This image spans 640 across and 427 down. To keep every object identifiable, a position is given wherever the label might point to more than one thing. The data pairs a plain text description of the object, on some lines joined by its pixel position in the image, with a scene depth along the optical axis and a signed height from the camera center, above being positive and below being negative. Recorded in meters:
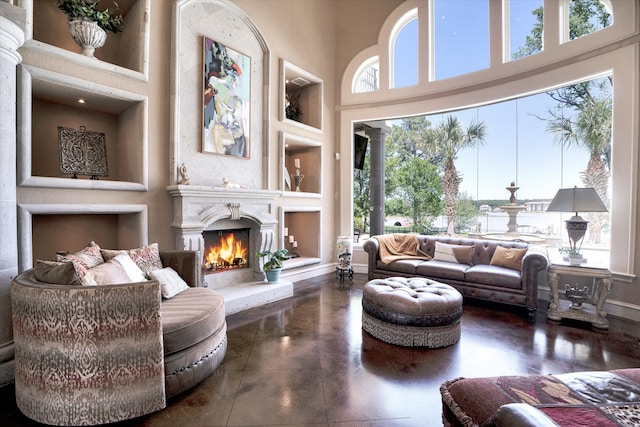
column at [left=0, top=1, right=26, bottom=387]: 2.17 +0.28
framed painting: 4.03 +1.59
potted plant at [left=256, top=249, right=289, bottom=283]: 4.42 -0.78
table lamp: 3.42 +0.07
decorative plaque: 3.16 +0.66
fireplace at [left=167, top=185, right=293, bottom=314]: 3.64 -0.25
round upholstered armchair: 1.71 -0.82
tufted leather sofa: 3.69 -0.85
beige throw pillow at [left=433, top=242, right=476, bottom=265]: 4.60 -0.66
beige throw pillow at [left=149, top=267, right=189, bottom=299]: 2.59 -0.63
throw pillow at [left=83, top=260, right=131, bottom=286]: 2.03 -0.45
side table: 3.34 -1.01
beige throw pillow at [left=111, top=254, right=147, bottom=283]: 2.40 -0.46
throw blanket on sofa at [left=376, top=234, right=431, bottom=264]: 4.99 -0.61
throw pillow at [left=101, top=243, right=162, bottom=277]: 2.75 -0.43
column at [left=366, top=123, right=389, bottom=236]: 6.26 +0.67
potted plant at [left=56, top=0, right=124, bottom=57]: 2.90 +1.90
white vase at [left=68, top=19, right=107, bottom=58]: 2.93 +1.78
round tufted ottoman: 2.80 -1.01
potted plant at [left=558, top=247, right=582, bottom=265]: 3.62 -0.56
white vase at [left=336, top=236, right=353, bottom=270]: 5.50 -0.75
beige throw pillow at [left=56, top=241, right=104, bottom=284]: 1.99 -0.36
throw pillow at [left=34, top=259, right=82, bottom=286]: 1.85 -0.39
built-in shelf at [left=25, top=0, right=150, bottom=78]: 3.06 +1.98
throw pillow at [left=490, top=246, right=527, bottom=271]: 4.07 -0.64
